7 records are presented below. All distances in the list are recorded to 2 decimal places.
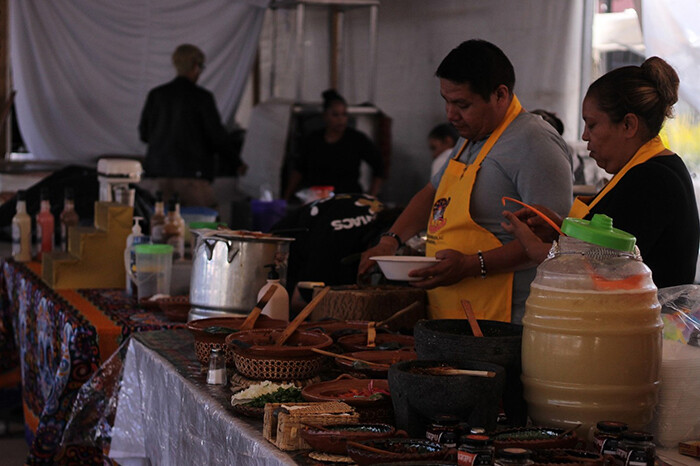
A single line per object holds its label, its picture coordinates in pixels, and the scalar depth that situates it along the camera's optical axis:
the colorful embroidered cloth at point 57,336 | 2.90
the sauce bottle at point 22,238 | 4.31
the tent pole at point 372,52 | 7.62
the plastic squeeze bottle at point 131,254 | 3.47
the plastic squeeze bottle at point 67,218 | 4.23
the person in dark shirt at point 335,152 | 6.89
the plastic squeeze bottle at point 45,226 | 4.24
